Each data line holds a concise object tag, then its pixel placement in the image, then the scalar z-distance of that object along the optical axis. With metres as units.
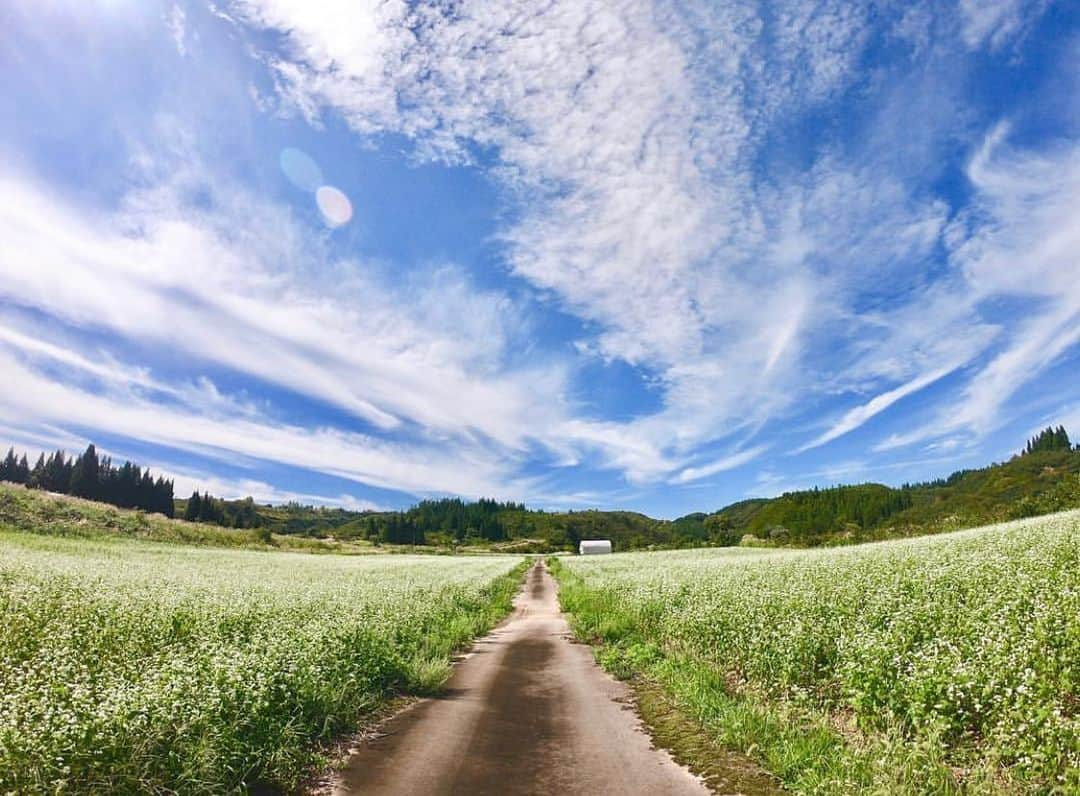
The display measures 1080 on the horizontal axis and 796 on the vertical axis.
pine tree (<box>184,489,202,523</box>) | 166.04
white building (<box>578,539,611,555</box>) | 145.00
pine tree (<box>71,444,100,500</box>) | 149.30
